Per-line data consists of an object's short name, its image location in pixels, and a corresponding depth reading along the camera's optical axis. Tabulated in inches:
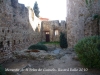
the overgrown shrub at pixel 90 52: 127.0
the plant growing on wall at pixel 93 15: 238.4
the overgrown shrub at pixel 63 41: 371.4
